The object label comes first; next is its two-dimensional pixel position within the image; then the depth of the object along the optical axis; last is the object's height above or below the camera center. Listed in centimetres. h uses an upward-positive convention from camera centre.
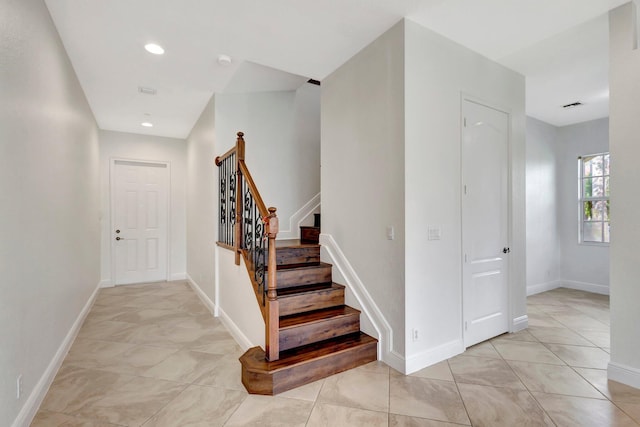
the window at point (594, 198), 504 +27
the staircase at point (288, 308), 230 -83
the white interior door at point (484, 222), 291 -7
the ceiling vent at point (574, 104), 436 +158
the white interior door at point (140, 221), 574 -9
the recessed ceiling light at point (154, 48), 286 +159
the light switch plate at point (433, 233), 261 -16
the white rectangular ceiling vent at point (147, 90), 385 +160
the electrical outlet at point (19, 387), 176 -99
